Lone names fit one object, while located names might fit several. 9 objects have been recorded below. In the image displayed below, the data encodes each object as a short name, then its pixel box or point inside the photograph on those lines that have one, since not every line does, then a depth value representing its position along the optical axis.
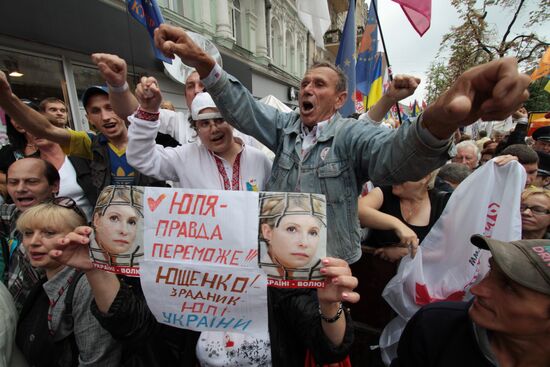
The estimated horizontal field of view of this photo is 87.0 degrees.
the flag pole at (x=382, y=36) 3.39
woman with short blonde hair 1.29
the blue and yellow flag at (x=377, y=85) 4.80
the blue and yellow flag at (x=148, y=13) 2.71
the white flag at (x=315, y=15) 3.26
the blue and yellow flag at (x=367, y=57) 4.42
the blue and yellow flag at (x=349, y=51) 3.60
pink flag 2.87
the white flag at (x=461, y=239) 1.65
